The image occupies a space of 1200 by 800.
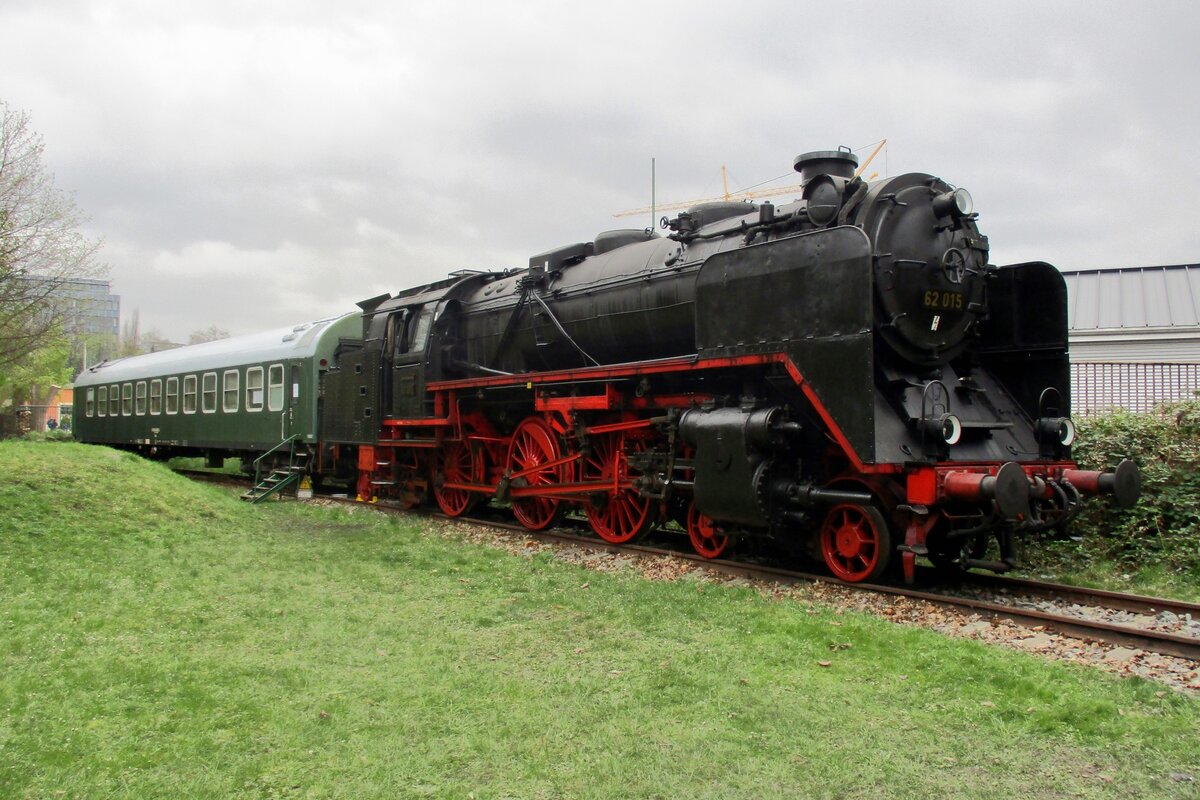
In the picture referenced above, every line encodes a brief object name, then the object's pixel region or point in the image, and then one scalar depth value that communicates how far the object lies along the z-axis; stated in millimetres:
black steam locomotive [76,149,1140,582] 6996
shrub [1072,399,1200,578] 8359
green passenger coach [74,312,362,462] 17250
